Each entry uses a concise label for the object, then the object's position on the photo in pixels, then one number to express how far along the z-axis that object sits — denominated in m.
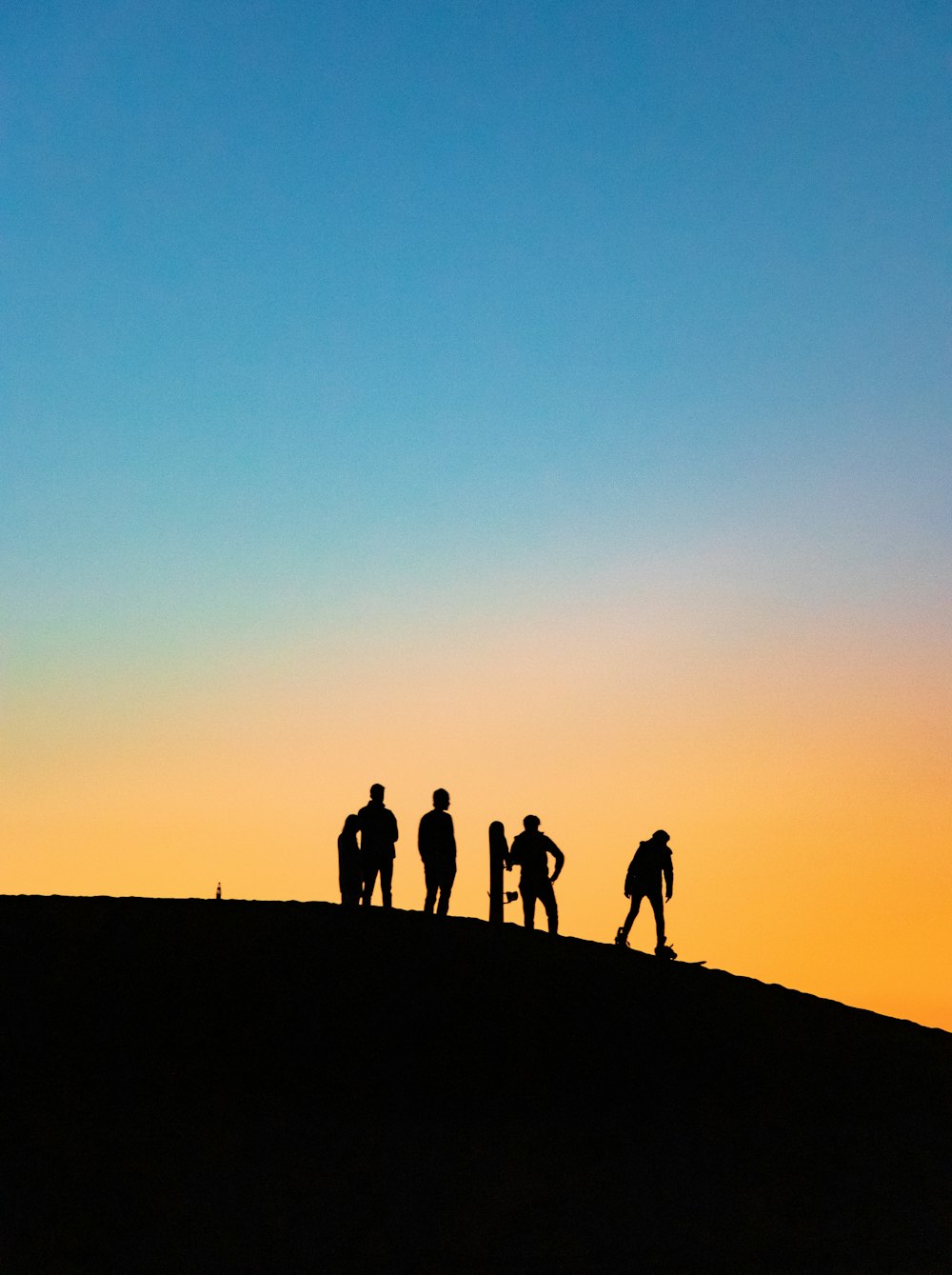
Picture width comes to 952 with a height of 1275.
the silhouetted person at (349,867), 21.69
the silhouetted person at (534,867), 22.22
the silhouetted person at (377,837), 21.22
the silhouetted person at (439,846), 21.55
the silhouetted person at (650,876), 22.77
